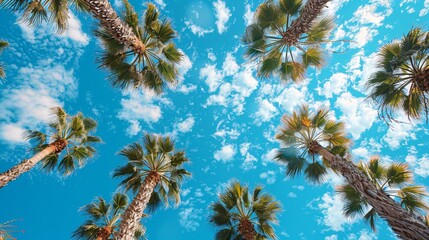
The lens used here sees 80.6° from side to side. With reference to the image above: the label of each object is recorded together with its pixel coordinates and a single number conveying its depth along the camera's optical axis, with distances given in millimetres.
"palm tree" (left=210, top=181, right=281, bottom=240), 10641
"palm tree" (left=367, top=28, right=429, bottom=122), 8453
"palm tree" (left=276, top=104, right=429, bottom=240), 5832
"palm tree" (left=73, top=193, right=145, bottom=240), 11523
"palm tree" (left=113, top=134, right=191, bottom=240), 10516
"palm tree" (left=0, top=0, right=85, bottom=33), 8930
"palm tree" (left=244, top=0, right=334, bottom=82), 10227
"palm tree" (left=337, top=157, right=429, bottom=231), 9836
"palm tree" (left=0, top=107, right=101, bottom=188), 11906
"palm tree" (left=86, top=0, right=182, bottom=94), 8648
